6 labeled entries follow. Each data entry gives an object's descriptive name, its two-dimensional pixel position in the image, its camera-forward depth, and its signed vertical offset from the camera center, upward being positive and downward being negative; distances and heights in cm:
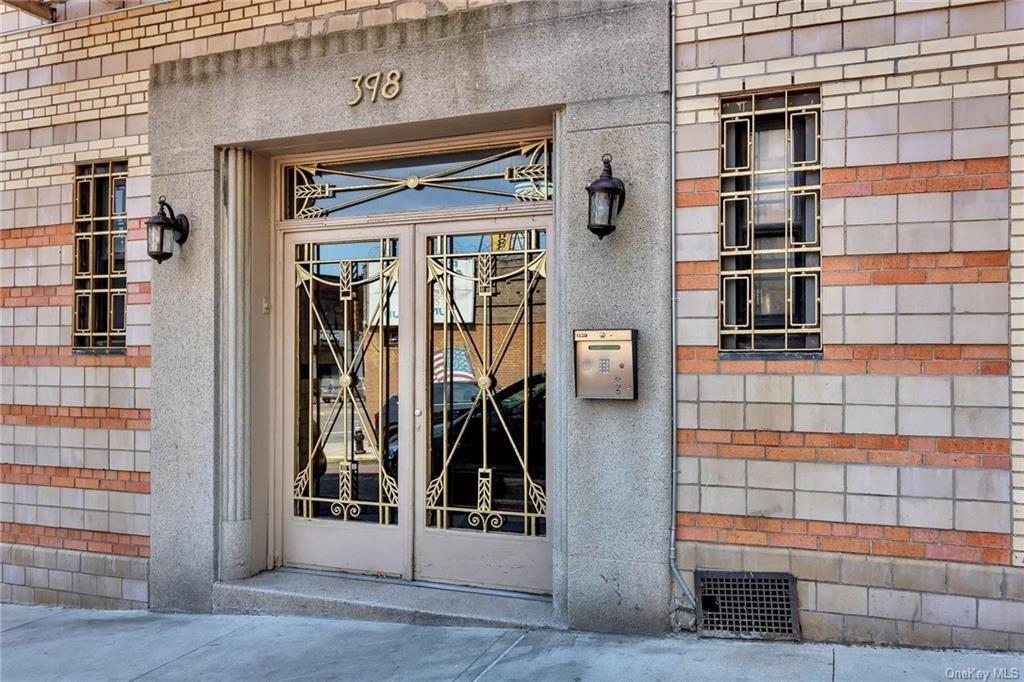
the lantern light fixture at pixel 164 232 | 568 +72
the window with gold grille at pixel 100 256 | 623 +60
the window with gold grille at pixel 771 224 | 454 +62
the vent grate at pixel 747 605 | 450 -152
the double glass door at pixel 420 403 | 538 -48
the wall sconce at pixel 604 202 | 460 +74
